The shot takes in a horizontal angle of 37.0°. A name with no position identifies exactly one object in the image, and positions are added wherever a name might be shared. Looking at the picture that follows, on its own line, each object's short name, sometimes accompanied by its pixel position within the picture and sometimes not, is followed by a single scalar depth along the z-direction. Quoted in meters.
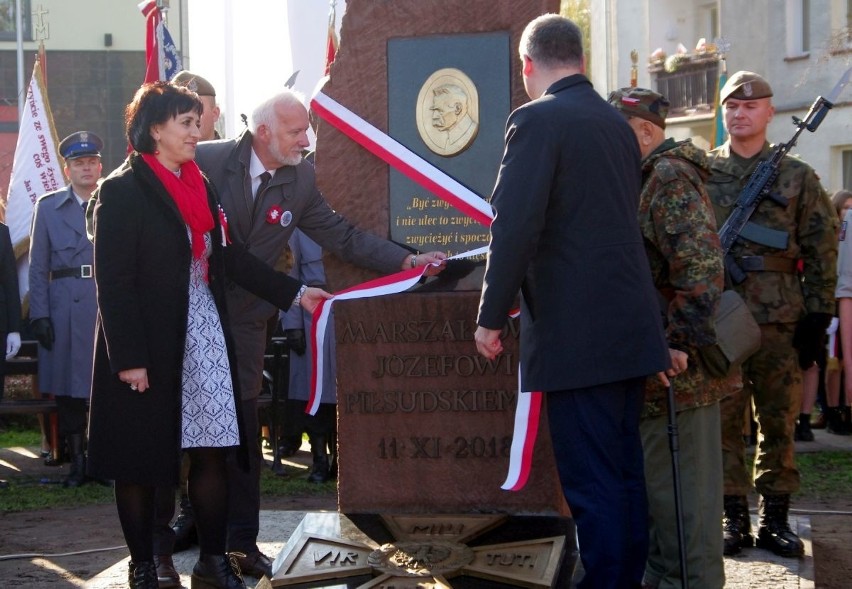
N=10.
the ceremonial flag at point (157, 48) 8.68
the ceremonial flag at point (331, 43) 8.78
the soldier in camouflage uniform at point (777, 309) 5.49
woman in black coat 4.46
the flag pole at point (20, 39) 25.72
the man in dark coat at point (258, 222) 5.14
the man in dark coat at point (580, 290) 3.97
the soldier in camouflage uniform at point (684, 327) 4.35
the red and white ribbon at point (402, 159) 5.10
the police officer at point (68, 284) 8.35
